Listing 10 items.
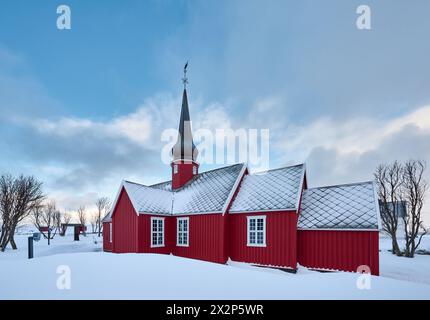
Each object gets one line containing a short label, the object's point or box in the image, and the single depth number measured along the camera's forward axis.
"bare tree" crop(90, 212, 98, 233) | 67.15
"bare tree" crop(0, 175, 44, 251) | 23.98
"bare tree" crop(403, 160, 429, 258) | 22.34
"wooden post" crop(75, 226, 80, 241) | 37.41
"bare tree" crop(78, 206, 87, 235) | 66.76
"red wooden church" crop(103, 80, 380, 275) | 12.00
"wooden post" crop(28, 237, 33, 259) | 15.08
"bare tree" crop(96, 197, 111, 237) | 66.21
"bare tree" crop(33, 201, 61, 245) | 43.05
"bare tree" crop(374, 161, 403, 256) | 23.58
